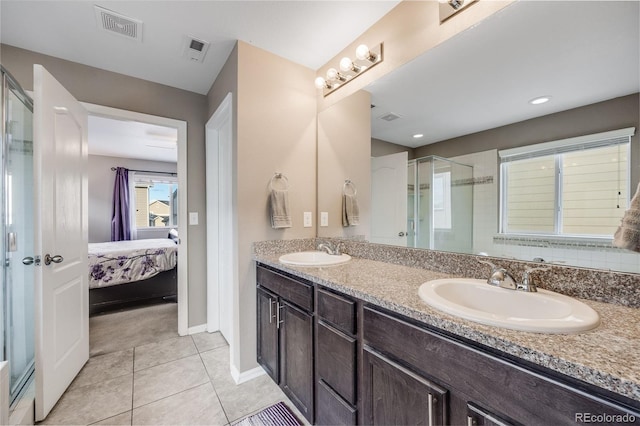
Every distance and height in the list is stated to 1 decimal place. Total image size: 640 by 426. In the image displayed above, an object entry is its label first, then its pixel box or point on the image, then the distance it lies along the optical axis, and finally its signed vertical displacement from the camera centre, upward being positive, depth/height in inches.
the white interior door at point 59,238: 57.5 -7.3
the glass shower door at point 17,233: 59.7 -5.6
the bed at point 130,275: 122.7 -32.6
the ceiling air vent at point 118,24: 61.4 +46.9
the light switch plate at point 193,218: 99.3 -3.2
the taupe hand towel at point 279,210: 72.7 +0.0
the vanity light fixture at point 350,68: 64.5 +38.8
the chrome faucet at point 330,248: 72.3 -11.0
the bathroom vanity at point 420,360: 21.1 -16.8
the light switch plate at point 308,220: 81.2 -3.2
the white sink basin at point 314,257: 64.5 -12.7
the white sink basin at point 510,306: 26.1 -11.9
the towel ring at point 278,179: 74.7 +9.0
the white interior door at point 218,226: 89.8 -5.9
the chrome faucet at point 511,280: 37.3 -10.6
